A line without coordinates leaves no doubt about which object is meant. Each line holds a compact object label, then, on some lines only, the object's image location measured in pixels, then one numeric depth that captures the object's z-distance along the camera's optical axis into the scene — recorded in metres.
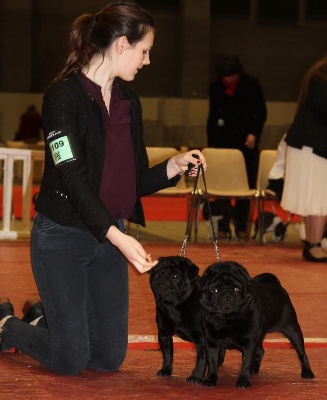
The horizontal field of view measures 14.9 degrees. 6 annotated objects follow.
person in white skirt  9.14
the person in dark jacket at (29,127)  18.86
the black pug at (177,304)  4.50
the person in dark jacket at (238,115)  11.73
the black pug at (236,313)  4.37
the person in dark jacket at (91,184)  4.45
